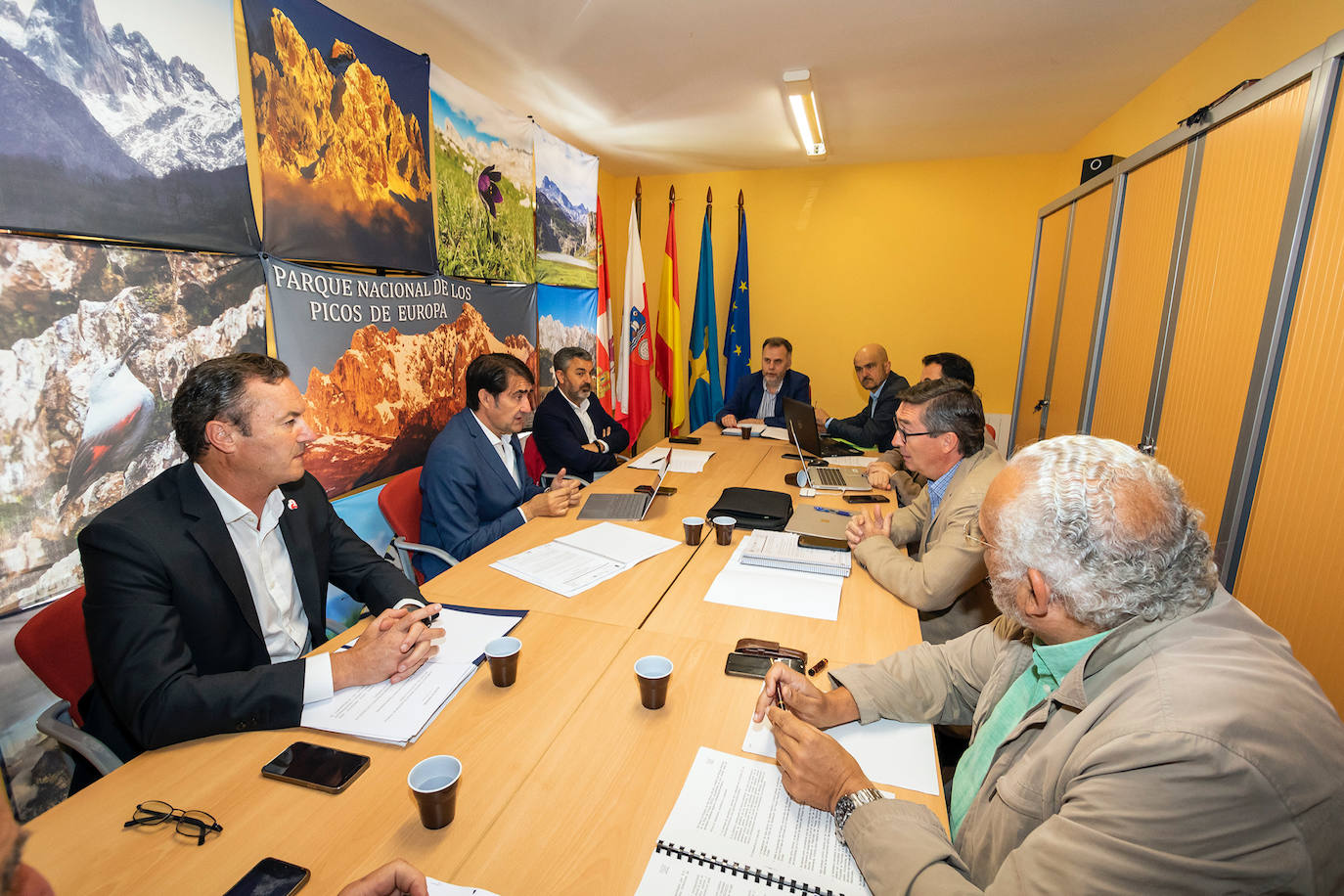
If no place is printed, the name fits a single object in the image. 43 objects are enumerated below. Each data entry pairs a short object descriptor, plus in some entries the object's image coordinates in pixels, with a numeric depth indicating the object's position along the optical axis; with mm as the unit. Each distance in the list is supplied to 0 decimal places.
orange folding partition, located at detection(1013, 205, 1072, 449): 4422
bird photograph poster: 1672
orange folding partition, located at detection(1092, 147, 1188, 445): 2738
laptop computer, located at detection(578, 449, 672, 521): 2395
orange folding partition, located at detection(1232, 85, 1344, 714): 1703
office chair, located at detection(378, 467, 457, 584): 2352
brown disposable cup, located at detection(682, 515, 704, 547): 2078
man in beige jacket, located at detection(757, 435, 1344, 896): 657
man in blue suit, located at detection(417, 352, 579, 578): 2396
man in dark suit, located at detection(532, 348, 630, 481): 3572
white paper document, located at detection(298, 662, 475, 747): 1103
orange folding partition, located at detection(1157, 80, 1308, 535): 2004
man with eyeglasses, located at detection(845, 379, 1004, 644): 1688
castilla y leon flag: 5273
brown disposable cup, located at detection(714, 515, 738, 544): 2074
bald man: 4344
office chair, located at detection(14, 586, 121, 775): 1332
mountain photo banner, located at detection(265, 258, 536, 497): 2557
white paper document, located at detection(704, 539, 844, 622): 1647
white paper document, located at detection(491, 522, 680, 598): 1794
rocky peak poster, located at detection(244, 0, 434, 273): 2312
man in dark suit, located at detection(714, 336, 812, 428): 4929
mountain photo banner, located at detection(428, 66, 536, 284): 3340
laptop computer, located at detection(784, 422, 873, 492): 2902
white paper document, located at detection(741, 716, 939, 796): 1045
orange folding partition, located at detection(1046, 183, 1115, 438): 3561
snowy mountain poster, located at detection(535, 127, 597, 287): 4387
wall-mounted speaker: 3605
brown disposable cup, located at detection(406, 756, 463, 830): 862
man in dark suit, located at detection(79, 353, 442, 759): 1128
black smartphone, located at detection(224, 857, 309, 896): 791
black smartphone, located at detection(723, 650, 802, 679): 1316
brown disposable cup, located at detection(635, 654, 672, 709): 1153
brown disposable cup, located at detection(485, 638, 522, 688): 1226
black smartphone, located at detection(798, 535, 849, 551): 2041
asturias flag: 6008
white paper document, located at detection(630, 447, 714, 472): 3259
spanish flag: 5996
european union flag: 5898
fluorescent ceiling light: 3453
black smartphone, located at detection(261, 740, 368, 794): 978
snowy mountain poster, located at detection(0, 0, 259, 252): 1623
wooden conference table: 839
